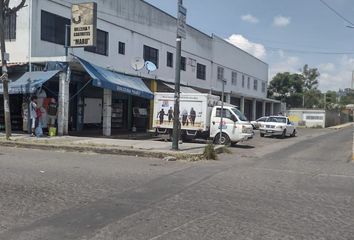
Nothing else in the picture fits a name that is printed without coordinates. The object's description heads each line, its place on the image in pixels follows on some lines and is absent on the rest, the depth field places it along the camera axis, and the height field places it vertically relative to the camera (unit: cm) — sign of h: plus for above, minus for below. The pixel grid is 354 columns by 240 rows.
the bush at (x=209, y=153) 1613 -116
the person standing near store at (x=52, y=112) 2286 +8
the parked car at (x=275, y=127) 3447 -49
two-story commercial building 2256 +323
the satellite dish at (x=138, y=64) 2800 +305
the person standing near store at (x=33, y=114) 2139 -1
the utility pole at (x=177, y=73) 1722 +160
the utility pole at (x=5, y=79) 1952 +139
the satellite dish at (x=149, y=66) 2912 +306
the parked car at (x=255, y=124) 4231 -41
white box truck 2289 -11
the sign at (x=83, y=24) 2216 +421
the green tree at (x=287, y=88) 9200 +629
